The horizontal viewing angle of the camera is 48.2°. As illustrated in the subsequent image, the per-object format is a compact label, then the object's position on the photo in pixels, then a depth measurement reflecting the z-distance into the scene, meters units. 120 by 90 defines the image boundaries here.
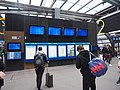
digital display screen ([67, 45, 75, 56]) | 10.34
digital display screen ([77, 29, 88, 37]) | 10.82
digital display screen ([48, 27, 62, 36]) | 9.63
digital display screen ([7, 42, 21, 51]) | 8.19
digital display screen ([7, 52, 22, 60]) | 8.08
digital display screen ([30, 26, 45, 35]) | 8.91
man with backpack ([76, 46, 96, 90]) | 3.38
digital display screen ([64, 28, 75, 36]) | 10.23
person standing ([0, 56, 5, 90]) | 3.25
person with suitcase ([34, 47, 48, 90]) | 4.36
